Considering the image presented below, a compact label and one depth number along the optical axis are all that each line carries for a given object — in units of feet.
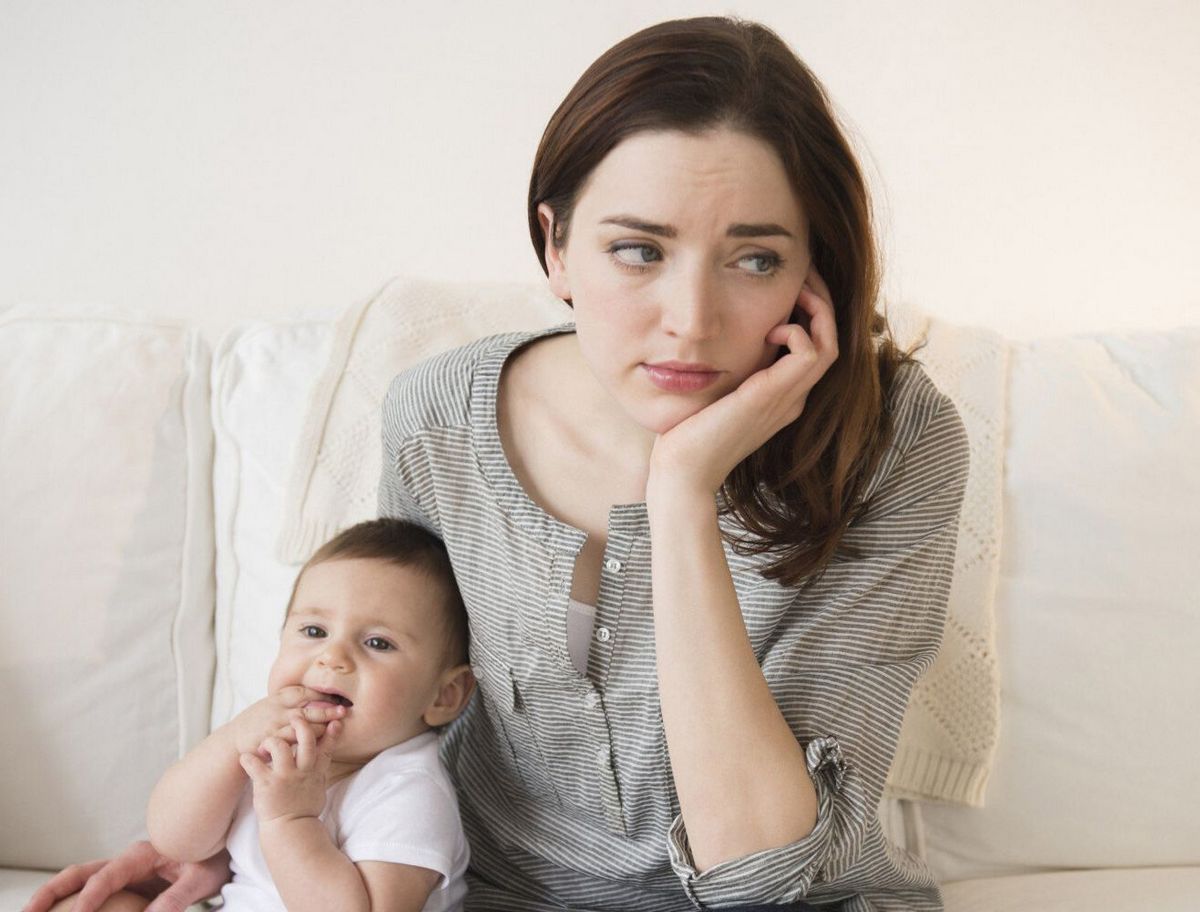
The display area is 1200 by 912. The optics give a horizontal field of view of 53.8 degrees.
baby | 3.90
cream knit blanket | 5.17
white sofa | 5.21
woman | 3.58
